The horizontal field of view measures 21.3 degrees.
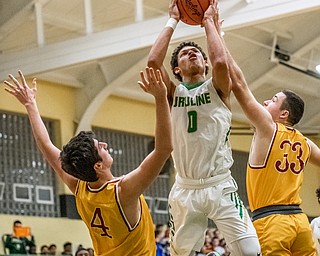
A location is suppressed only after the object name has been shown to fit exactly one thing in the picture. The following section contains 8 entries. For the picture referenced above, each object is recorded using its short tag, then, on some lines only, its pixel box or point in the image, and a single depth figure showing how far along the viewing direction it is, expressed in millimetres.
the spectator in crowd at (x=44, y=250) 16984
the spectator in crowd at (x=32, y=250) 16844
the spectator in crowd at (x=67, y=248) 17391
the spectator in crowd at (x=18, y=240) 16688
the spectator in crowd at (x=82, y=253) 10354
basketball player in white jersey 6066
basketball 6348
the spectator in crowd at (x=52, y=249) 16938
